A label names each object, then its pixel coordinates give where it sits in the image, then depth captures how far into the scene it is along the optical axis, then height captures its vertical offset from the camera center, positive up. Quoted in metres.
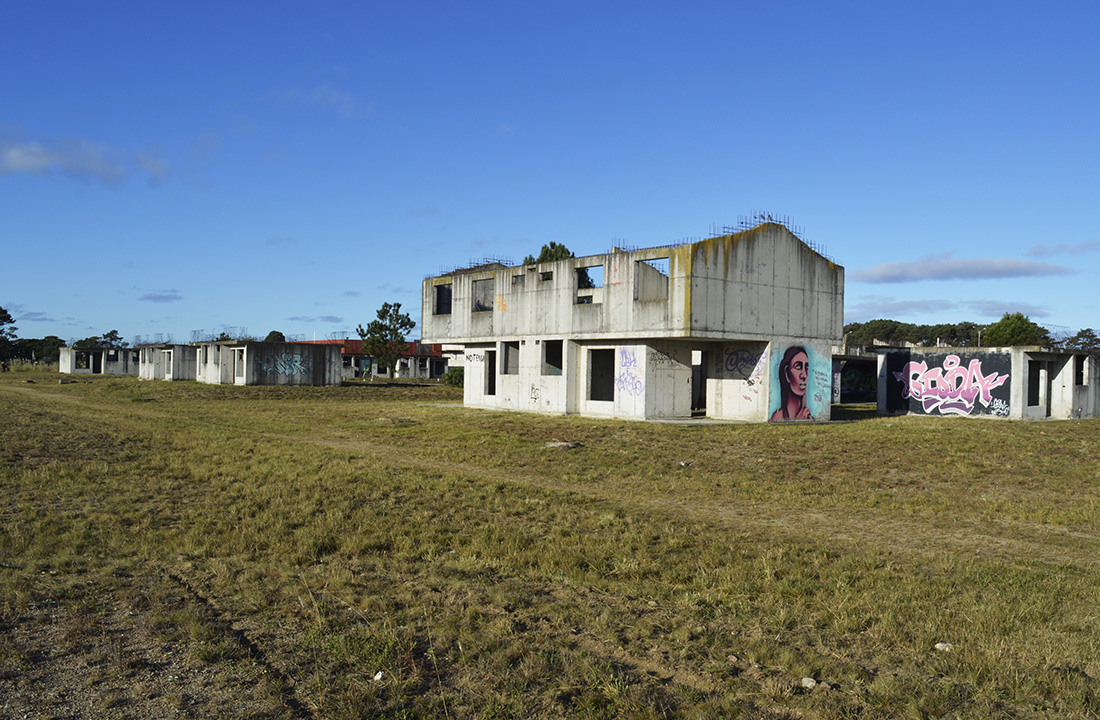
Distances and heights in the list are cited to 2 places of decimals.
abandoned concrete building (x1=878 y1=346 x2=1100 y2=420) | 37.50 -0.29
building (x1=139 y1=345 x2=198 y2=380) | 70.50 -0.17
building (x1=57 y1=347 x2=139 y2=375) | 88.56 -0.07
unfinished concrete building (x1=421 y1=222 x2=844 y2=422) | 31.89 +1.97
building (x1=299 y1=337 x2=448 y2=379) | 97.25 +0.48
